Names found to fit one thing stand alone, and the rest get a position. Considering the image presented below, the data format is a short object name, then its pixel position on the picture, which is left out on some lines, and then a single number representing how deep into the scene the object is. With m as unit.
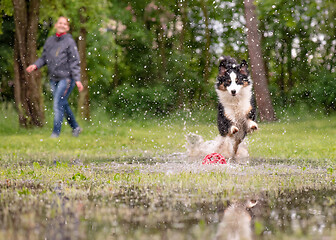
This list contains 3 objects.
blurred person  11.90
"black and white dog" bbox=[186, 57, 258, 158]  8.94
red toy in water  8.00
